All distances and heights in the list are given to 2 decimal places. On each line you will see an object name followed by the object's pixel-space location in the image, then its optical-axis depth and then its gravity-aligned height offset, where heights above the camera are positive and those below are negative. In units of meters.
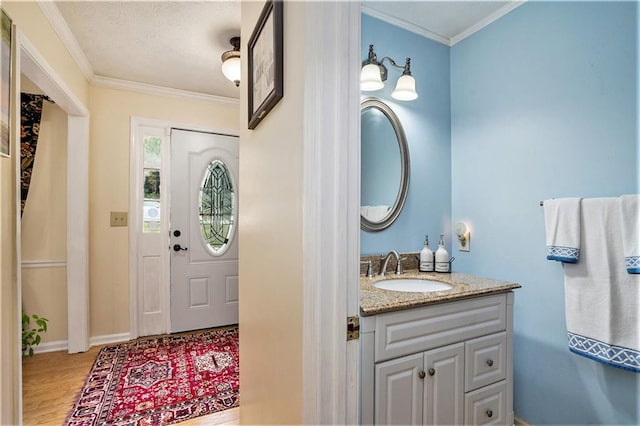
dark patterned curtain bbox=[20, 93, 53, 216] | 2.67 +0.65
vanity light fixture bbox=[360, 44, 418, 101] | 1.80 +0.77
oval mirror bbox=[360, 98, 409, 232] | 1.87 +0.27
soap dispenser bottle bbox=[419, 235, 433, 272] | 1.90 -0.29
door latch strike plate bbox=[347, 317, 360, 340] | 0.89 -0.33
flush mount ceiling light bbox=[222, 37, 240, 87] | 2.20 +1.04
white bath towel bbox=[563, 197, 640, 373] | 1.33 -0.37
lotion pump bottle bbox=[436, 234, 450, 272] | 1.88 -0.29
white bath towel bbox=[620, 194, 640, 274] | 1.28 -0.08
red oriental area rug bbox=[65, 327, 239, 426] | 1.88 -1.20
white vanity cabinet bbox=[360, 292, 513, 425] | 1.15 -0.62
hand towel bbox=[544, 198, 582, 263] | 1.47 -0.08
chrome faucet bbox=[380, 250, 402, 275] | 1.83 -0.30
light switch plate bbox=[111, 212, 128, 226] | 2.95 -0.07
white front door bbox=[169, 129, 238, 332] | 3.21 -0.20
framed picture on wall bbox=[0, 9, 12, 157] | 1.45 +0.59
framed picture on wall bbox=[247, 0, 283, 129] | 1.06 +0.56
